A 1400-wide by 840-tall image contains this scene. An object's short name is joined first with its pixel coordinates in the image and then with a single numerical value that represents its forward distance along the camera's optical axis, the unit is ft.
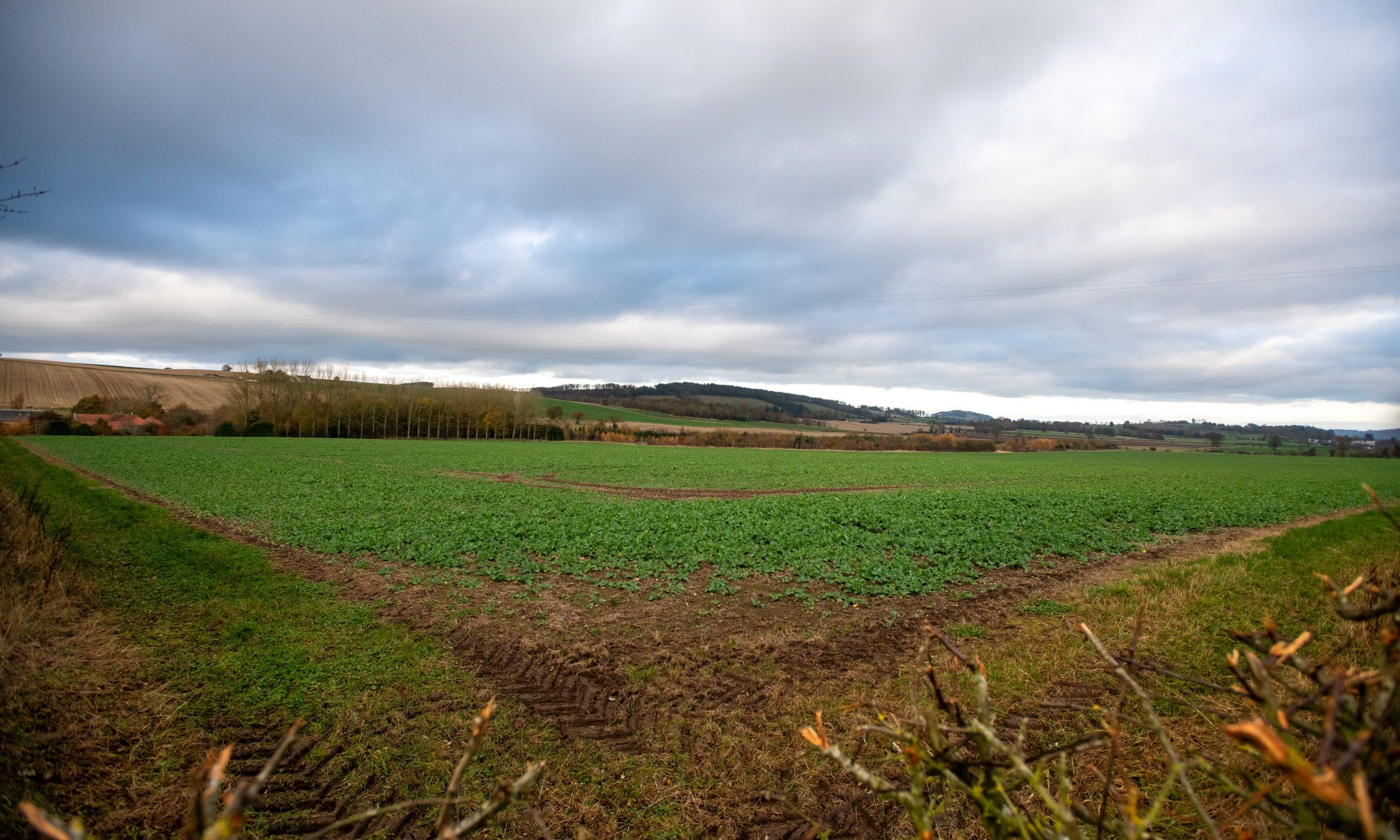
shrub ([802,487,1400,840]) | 3.96
